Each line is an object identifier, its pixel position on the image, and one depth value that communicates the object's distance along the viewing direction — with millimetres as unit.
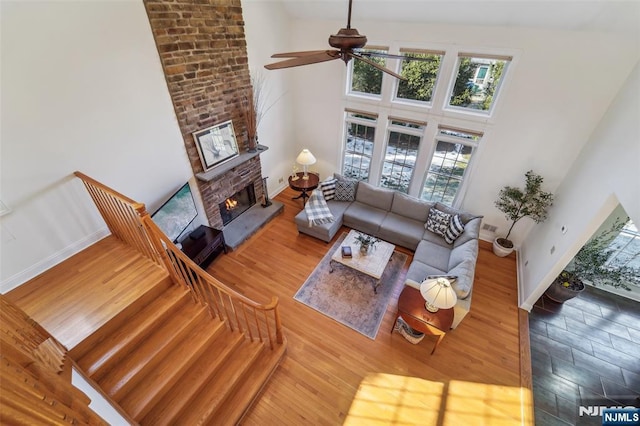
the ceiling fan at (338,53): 2025
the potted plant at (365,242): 4441
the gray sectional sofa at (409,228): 4168
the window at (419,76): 4599
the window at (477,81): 4219
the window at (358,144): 5652
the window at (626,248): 3973
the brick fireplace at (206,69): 3363
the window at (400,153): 5273
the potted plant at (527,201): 4359
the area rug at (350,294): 3947
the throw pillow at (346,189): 5633
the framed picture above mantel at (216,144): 4152
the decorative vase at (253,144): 4941
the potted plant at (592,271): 3666
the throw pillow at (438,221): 4816
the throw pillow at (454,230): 4629
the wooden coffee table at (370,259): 4211
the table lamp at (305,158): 5648
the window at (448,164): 4871
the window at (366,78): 5129
